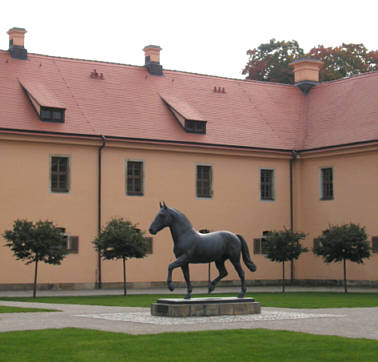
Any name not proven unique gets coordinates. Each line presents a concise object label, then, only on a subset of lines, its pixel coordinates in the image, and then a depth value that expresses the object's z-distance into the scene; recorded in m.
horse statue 21.86
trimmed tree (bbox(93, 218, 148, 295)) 34.12
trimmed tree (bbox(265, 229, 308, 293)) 38.06
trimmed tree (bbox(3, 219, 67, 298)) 32.19
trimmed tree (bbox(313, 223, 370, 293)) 36.50
